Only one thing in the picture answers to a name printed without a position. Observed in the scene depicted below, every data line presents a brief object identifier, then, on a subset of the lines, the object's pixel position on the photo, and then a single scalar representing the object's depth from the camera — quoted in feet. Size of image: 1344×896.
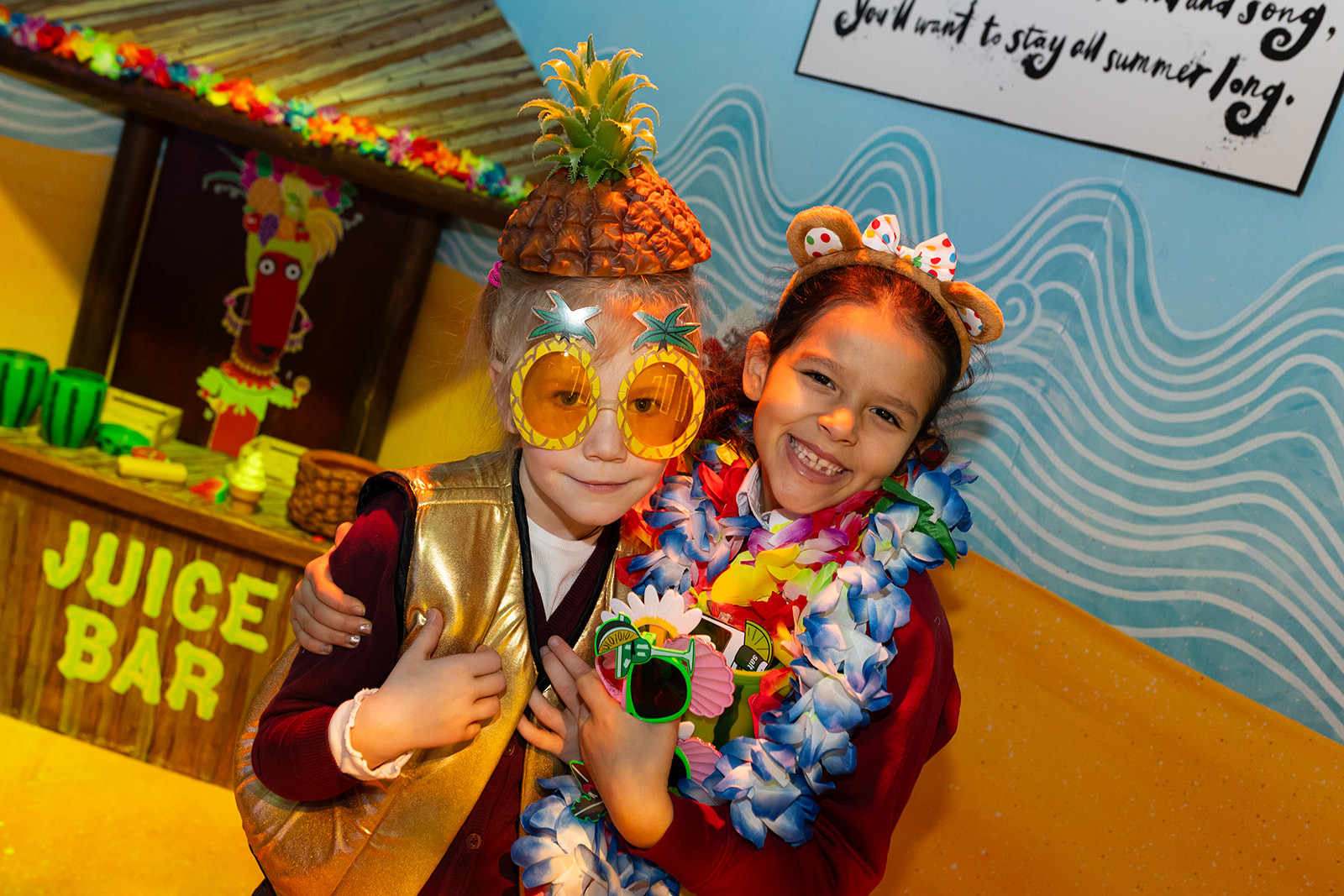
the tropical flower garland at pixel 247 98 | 7.86
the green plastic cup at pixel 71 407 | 8.25
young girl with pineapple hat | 4.00
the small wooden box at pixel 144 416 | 8.97
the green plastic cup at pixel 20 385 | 8.29
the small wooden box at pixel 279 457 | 9.00
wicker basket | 8.02
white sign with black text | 6.18
